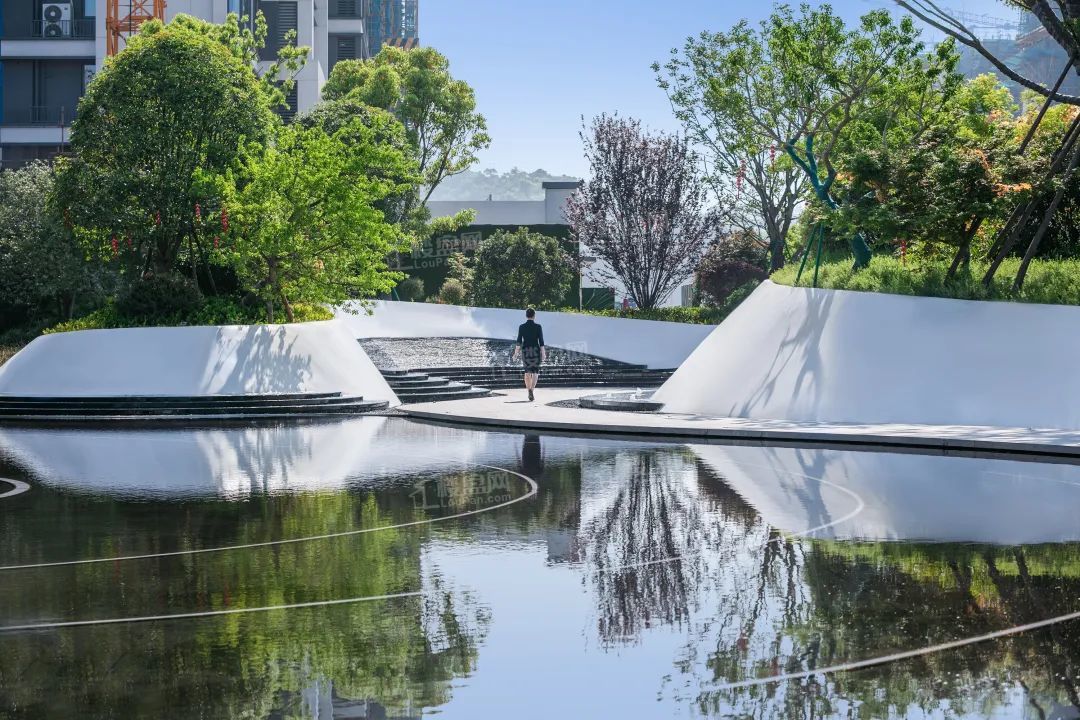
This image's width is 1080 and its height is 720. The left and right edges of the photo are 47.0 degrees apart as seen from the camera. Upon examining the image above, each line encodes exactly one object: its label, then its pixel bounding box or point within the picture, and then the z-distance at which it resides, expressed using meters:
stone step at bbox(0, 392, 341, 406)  25.49
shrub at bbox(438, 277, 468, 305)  49.72
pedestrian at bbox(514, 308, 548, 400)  26.41
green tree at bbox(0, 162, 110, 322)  40.31
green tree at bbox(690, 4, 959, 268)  26.75
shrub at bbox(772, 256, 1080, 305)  20.02
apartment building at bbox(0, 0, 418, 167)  61.09
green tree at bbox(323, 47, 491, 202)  52.38
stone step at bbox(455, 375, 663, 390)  36.59
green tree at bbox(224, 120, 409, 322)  28.00
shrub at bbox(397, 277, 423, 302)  49.38
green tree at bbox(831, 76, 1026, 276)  21.14
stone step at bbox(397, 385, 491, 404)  30.44
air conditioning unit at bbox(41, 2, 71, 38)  61.94
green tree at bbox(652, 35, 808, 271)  30.78
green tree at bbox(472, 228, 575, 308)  47.69
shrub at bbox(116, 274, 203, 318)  28.20
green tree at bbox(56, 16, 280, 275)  29.20
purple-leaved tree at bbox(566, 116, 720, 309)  43.84
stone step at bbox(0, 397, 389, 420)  25.31
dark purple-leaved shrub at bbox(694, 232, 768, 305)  47.97
